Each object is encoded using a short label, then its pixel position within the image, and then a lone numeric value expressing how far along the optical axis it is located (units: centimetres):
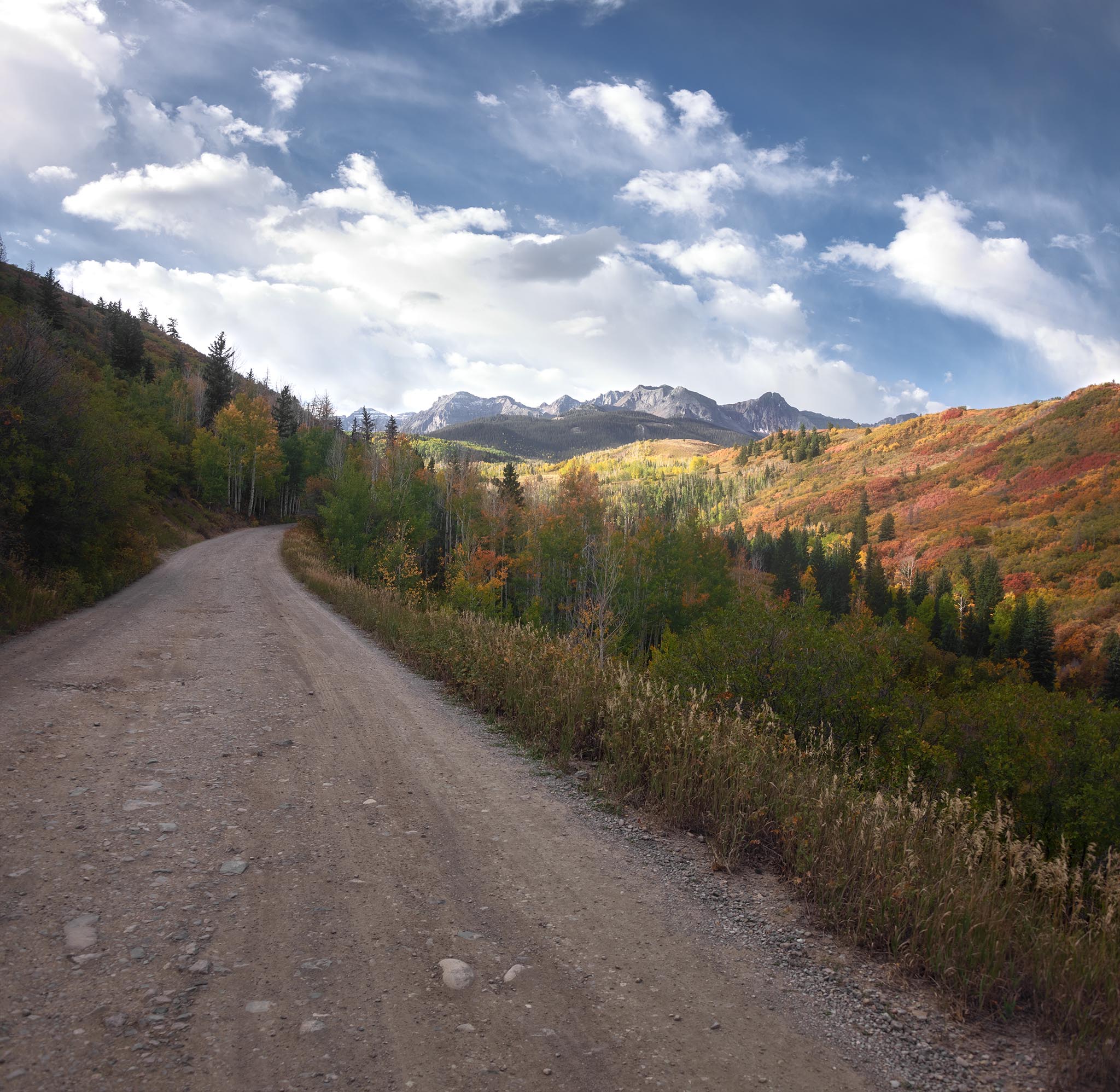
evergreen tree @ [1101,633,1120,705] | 5684
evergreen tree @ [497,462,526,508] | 5991
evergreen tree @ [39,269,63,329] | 5550
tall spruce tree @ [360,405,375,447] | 7681
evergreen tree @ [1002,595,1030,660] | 6575
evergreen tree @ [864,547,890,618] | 8506
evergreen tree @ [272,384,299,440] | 7706
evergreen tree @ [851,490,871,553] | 13232
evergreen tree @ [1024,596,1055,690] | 6291
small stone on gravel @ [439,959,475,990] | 314
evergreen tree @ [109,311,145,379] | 6031
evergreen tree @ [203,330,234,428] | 6850
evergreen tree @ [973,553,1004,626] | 8112
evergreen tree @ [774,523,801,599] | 8944
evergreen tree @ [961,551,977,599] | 9950
